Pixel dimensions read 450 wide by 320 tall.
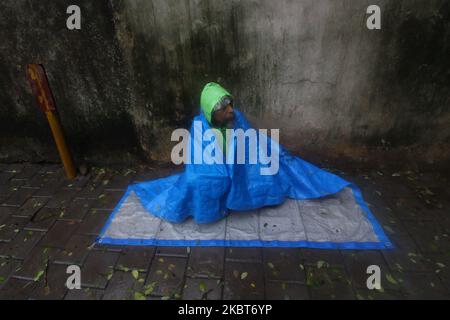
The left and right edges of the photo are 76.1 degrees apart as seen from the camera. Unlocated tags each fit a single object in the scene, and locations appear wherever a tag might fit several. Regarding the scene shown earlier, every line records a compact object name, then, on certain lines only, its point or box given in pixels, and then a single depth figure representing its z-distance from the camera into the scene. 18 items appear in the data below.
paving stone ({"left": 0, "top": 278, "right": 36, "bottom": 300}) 2.65
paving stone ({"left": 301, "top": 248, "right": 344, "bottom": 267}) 2.77
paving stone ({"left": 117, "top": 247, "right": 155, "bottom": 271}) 2.84
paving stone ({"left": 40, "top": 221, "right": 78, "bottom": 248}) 3.14
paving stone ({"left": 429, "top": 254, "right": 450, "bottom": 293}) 2.60
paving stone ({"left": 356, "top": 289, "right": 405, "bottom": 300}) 2.47
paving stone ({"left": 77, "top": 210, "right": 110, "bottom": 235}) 3.26
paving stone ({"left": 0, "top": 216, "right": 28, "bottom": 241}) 3.28
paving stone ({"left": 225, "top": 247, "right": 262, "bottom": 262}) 2.84
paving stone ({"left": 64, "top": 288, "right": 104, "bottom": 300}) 2.58
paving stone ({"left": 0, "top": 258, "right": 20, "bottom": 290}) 2.81
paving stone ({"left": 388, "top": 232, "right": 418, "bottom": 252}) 2.89
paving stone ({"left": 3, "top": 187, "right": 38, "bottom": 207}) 3.76
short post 3.46
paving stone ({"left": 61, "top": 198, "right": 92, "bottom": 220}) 3.47
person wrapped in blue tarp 2.93
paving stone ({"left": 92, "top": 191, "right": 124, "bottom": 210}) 3.59
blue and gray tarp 2.98
